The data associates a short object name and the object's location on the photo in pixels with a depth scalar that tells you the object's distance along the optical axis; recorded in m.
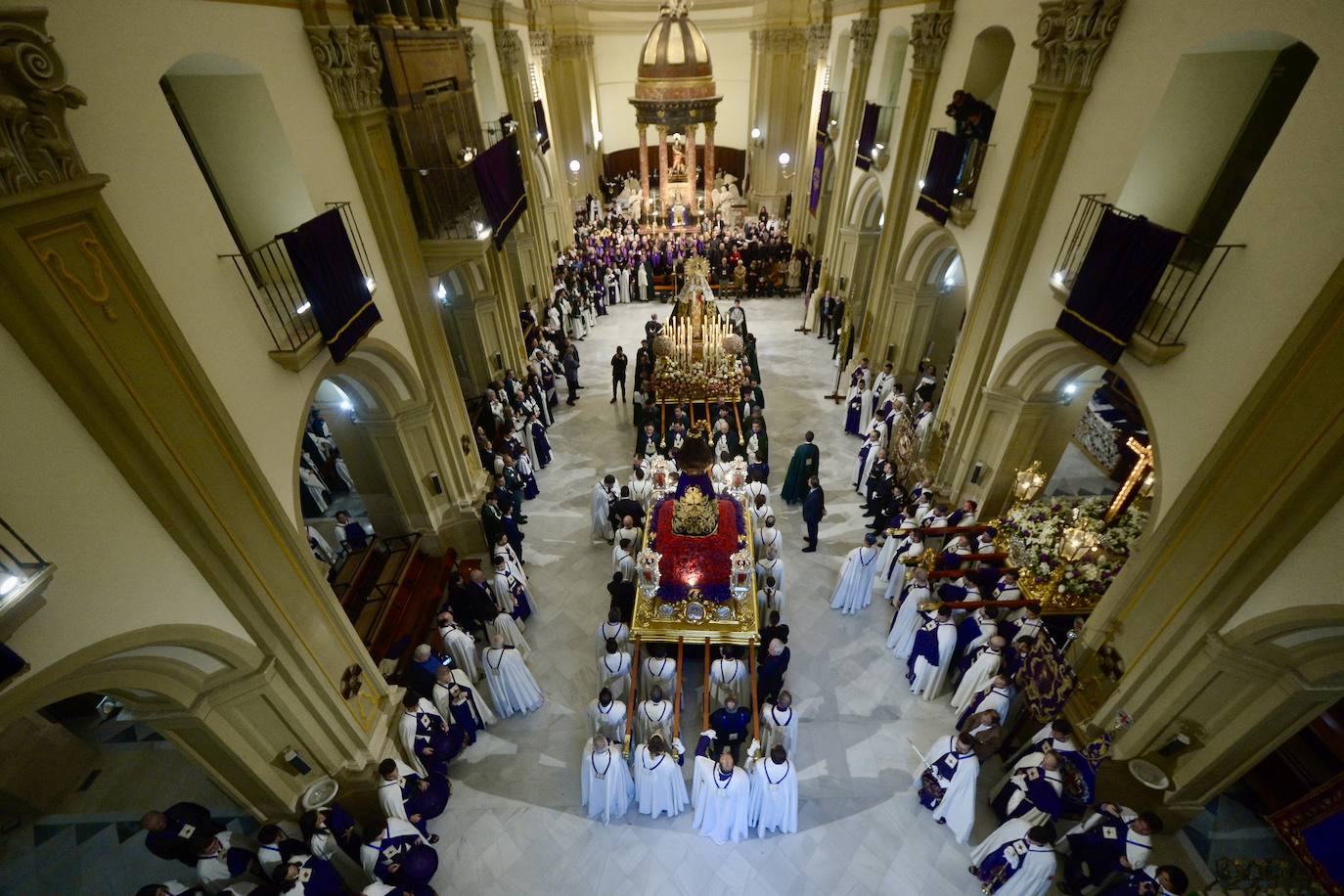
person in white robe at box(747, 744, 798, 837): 6.21
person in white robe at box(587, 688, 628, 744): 6.86
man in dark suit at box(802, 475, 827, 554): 9.97
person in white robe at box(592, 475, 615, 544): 10.49
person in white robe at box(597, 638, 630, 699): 7.58
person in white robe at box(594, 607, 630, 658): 7.67
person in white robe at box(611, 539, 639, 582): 9.16
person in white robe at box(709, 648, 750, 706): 7.56
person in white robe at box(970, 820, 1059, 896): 5.61
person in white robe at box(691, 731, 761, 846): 6.21
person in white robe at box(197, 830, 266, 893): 5.87
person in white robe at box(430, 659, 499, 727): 7.22
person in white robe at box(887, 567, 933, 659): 8.33
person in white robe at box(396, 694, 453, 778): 6.87
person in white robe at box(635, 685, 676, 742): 7.08
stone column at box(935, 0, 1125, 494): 7.12
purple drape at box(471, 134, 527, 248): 10.55
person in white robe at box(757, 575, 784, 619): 8.76
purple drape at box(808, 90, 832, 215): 18.86
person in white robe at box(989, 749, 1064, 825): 6.02
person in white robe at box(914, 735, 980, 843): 6.28
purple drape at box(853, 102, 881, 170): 13.90
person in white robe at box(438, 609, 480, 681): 7.95
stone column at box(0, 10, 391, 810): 3.60
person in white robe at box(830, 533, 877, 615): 8.90
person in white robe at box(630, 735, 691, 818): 6.42
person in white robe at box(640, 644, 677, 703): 7.51
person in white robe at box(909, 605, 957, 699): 7.63
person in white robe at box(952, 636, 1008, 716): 7.32
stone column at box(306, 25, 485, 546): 7.23
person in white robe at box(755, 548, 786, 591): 8.93
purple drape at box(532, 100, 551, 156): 18.41
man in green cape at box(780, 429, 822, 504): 10.57
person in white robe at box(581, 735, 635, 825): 6.49
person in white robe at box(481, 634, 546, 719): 7.59
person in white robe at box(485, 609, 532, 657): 8.30
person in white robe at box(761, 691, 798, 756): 6.66
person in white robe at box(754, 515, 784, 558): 9.30
